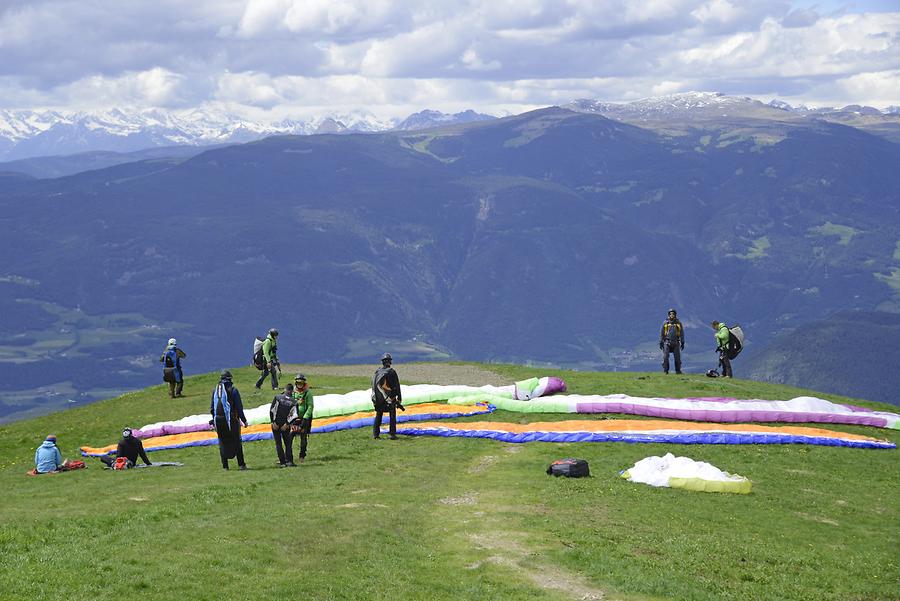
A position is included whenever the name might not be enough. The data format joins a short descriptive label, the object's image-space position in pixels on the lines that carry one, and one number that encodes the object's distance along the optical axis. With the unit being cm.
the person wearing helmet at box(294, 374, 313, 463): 3825
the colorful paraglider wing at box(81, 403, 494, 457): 4600
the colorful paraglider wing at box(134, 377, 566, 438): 4941
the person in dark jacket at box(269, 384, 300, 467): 3762
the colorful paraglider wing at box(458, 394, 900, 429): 4766
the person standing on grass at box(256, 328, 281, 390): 5734
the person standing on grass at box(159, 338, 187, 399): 5997
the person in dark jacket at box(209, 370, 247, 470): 3647
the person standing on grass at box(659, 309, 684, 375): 6178
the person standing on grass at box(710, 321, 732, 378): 6197
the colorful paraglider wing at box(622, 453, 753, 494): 3359
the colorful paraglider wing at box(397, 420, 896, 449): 4272
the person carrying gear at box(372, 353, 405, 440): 4216
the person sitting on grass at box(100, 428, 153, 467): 4050
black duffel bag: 3531
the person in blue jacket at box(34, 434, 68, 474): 4078
